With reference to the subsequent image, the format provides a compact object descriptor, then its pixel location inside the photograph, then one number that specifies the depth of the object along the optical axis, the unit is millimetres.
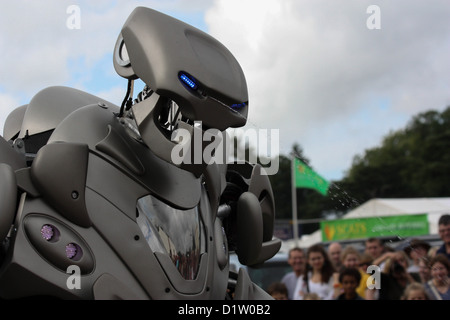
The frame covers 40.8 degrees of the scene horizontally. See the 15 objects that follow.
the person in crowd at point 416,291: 4598
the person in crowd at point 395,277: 5137
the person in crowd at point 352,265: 5301
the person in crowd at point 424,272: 4730
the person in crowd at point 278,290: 5891
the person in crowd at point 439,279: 4484
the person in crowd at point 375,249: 5785
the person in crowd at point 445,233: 4812
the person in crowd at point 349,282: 5305
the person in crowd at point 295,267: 6070
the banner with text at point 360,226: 10086
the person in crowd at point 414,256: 4957
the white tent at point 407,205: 17391
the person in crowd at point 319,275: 5719
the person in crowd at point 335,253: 6225
